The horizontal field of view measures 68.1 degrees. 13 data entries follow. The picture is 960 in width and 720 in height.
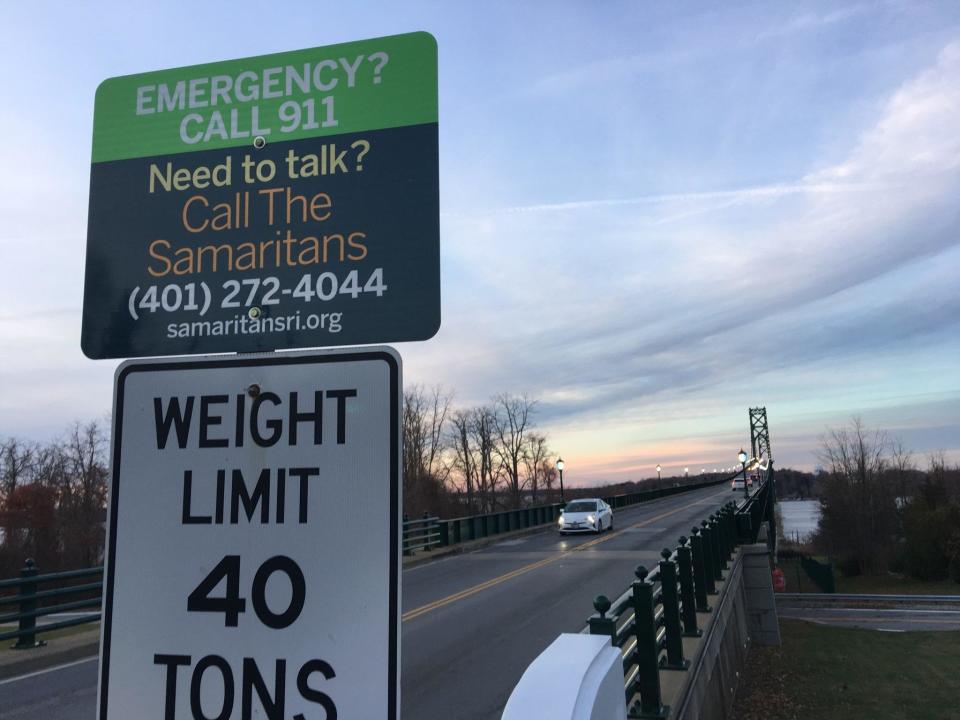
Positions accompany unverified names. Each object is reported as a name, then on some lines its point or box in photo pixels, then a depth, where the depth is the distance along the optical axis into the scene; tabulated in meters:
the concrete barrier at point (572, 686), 2.29
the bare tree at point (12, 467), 53.22
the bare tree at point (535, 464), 80.75
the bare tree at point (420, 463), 54.97
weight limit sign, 1.73
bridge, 7.23
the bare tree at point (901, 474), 78.01
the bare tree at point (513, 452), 76.63
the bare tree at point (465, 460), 70.88
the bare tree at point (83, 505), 37.19
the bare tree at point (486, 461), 72.92
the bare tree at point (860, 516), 66.00
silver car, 27.50
